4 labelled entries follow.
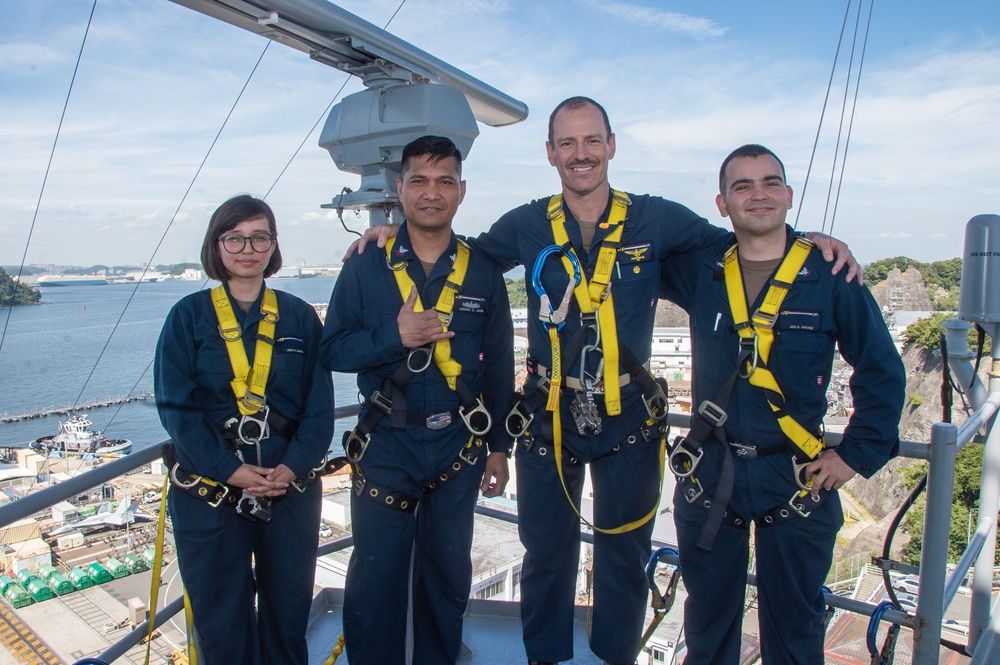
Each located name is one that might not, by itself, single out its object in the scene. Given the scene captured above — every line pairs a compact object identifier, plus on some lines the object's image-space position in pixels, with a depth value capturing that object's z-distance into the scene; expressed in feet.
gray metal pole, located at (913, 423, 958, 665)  6.86
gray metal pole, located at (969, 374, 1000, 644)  8.61
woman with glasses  7.05
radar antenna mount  8.93
